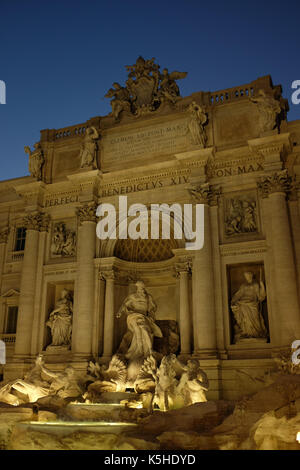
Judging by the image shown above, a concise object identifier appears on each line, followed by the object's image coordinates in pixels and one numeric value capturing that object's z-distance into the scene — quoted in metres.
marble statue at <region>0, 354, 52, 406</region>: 15.62
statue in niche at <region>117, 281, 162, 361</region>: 16.89
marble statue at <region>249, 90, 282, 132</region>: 17.42
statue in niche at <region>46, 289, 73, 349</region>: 19.23
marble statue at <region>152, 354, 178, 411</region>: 13.43
